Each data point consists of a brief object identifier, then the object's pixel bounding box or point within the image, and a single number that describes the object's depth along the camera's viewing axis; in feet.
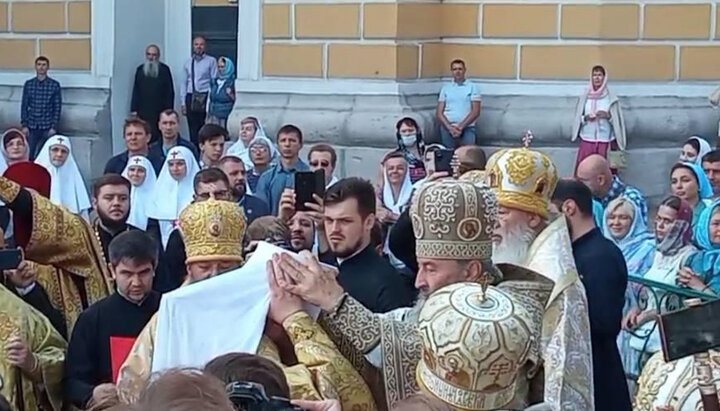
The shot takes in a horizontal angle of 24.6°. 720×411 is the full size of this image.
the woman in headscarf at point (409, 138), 41.78
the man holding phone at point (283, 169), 33.68
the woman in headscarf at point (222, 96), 50.49
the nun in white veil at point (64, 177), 37.85
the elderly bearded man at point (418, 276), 13.73
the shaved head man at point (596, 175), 29.25
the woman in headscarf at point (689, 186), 29.43
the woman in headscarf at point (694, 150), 38.40
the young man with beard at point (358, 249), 18.08
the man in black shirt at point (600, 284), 18.51
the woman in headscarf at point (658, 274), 22.91
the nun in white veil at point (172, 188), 33.40
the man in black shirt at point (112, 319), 18.49
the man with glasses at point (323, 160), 33.83
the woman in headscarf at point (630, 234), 26.48
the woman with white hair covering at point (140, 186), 33.32
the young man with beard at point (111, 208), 25.20
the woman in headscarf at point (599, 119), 43.47
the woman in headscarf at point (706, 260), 23.85
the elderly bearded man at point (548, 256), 14.92
